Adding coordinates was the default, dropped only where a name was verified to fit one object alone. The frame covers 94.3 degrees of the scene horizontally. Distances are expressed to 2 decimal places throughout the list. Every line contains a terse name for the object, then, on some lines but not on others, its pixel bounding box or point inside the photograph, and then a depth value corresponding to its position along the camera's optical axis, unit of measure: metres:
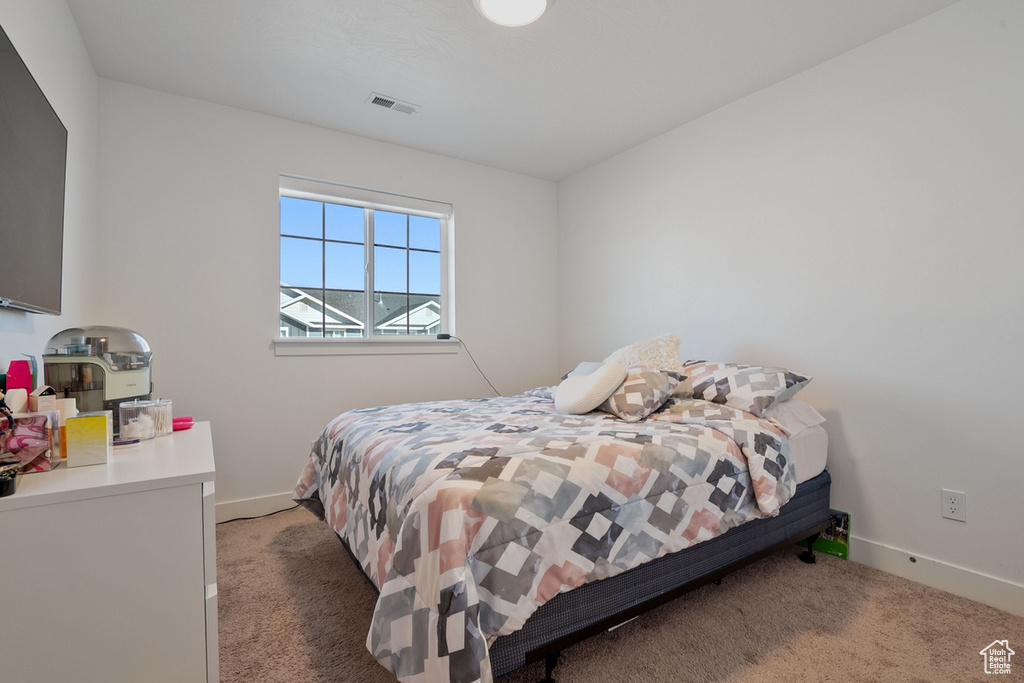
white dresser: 0.93
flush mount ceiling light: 1.91
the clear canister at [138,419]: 1.53
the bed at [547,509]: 1.16
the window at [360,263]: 3.18
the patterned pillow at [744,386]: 2.20
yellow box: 1.17
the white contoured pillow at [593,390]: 2.28
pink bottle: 1.29
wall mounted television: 1.24
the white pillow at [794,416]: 2.19
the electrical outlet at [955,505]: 1.98
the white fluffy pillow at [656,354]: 2.58
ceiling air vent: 2.74
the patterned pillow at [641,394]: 2.19
